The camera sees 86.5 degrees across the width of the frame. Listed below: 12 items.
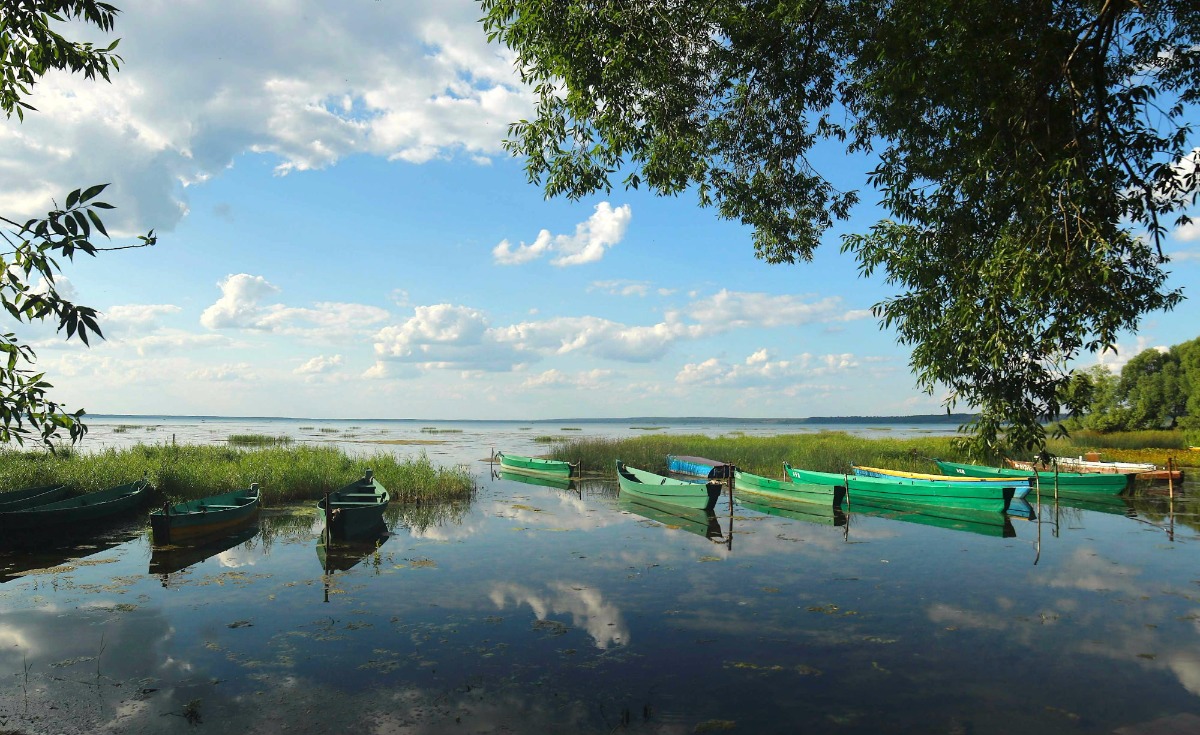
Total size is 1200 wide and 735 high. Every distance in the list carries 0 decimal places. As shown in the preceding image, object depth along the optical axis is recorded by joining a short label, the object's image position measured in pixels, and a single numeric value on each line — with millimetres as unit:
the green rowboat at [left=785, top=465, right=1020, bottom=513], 22000
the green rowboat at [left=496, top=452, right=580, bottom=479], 34438
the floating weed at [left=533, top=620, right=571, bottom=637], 10734
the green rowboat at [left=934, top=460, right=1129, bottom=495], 25906
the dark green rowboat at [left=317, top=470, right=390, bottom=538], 16922
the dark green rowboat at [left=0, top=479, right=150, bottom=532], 15898
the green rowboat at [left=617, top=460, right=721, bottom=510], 22984
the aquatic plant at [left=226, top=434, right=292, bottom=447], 54844
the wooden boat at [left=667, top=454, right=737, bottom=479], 31938
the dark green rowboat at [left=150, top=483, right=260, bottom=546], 16141
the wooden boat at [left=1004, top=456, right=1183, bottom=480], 29312
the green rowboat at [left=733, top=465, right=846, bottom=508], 24141
